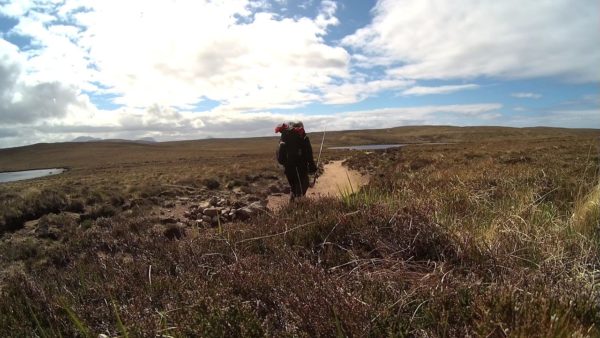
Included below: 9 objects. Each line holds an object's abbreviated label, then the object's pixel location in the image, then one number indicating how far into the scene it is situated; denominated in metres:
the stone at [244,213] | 7.04
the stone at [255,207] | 7.16
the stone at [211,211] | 9.78
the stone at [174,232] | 6.24
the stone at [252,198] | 12.74
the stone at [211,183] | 18.21
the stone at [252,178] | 20.11
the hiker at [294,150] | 8.32
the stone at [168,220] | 9.56
